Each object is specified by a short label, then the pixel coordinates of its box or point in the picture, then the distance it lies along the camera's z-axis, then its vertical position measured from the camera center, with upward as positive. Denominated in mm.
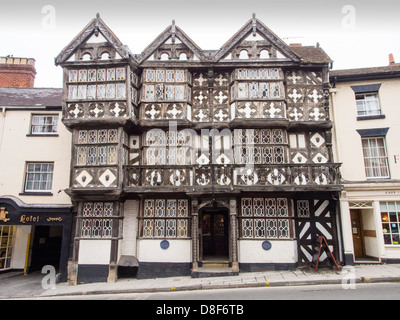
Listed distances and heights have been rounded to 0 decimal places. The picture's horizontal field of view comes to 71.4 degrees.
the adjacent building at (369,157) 12180 +2837
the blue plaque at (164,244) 12078 -992
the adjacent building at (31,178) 12617 +2039
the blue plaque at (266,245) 11852 -1017
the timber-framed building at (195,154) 11797 +2968
